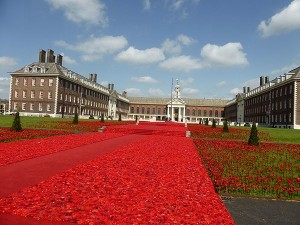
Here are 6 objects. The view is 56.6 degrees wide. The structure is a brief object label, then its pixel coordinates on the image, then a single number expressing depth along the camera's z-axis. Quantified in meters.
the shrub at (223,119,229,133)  29.78
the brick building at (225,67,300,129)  52.56
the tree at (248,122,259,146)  18.56
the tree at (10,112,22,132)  20.75
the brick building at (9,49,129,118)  63.81
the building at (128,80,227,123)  122.62
